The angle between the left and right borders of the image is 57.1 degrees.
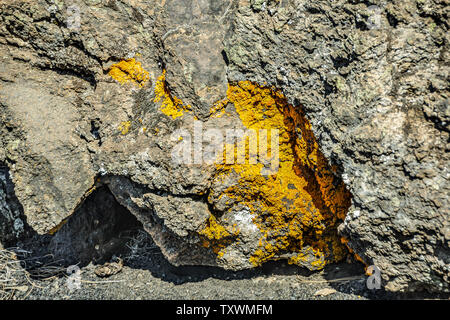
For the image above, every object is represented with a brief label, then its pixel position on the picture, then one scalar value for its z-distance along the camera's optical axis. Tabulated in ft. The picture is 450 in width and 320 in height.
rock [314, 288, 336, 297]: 8.88
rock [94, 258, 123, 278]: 10.51
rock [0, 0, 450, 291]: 7.21
